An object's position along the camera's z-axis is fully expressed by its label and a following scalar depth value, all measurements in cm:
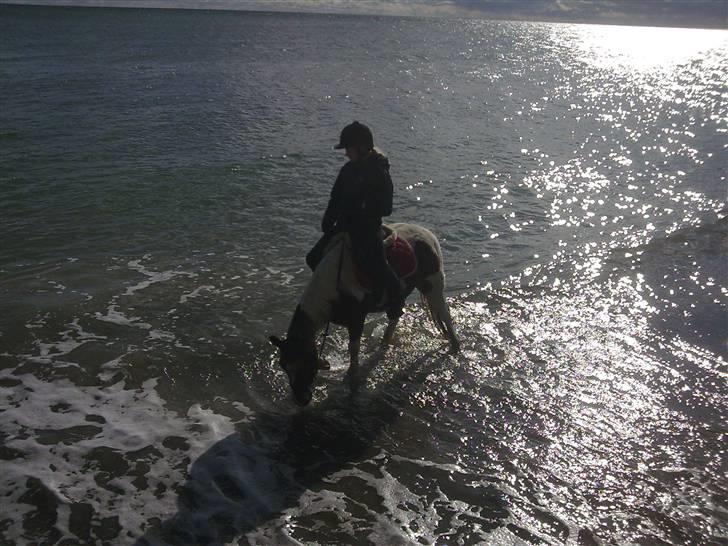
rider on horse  669
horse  653
